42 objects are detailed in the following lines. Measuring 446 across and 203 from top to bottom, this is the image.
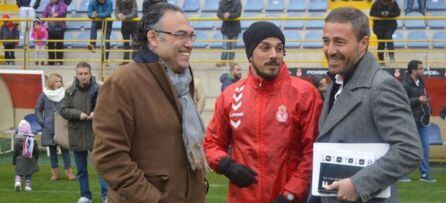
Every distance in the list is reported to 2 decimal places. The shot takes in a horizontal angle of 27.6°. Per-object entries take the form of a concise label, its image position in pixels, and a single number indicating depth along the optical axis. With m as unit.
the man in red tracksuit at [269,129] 5.09
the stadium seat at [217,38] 21.14
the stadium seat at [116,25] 22.33
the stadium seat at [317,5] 21.86
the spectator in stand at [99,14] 19.99
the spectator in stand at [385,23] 18.00
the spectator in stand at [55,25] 20.95
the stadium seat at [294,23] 21.38
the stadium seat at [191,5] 22.78
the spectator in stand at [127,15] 19.44
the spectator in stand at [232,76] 15.61
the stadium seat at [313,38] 20.52
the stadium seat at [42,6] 23.83
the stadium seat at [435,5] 21.37
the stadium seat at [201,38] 20.92
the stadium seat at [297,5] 21.98
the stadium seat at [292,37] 20.49
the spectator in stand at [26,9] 21.92
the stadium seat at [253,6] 22.41
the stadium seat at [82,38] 22.11
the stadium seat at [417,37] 19.91
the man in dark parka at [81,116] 11.62
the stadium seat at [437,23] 20.75
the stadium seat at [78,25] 22.80
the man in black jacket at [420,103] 13.45
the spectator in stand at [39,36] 20.69
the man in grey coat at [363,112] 4.28
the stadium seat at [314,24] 21.22
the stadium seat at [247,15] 21.50
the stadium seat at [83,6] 23.58
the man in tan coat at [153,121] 4.49
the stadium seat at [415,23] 20.80
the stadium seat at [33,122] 16.94
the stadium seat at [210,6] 22.62
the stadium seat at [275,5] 22.25
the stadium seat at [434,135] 15.43
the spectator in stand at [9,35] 21.12
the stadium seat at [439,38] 19.67
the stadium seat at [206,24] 21.97
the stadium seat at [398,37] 19.90
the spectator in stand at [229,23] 19.02
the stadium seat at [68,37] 22.17
